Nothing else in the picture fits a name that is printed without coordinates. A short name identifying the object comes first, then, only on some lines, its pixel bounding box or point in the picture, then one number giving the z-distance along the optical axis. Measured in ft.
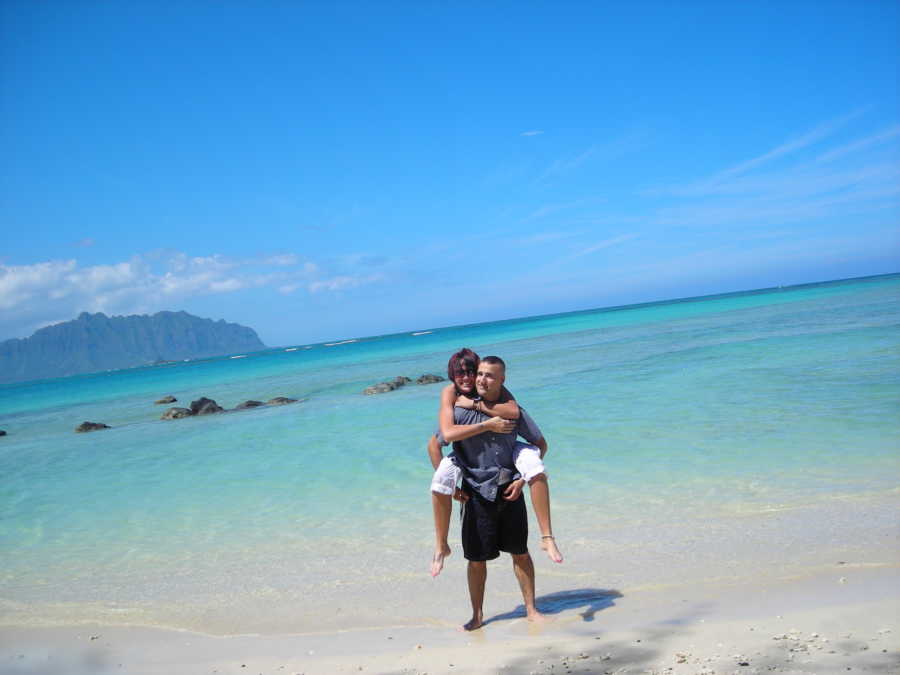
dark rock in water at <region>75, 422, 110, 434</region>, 70.95
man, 14.85
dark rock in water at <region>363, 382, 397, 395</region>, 74.85
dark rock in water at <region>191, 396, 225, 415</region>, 75.32
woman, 14.61
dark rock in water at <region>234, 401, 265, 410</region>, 77.56
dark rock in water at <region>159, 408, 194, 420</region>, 73.77
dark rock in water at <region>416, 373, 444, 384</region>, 78.48
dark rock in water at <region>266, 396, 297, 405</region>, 77.63
